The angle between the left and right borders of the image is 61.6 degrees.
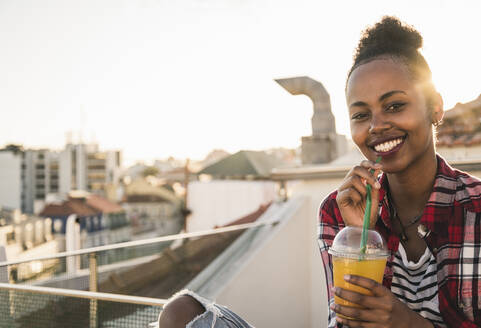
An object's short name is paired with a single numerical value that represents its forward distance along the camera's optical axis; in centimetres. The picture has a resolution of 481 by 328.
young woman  124
